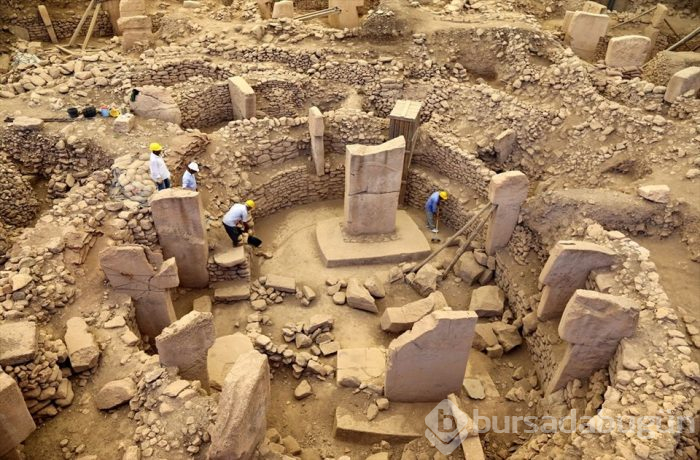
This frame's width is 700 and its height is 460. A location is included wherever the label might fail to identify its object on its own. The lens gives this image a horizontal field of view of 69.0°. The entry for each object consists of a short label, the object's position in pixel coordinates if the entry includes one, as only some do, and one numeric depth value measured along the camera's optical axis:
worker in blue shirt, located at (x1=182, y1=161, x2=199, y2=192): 8.16
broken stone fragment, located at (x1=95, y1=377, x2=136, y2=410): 5.46
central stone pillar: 8.60
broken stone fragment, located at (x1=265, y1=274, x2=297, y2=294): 8.53
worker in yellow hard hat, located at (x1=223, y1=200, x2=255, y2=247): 8.35
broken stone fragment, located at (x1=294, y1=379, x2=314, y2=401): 6.97
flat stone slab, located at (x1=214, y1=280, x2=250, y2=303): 8.29
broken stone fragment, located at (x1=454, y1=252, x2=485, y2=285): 8.98
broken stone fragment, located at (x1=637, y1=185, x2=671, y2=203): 7.77
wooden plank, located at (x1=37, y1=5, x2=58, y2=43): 14.18
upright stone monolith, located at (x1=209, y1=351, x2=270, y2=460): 4.54
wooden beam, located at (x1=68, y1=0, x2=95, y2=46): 13.77
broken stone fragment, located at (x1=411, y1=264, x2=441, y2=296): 8.78
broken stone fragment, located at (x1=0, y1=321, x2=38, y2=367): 5.28
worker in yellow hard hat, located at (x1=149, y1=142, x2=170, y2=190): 7.94
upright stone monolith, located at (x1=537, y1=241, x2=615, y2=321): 6.88
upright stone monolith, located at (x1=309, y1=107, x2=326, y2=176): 9.84
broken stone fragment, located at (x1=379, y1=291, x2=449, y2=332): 7.80
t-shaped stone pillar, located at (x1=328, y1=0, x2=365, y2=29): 12.63
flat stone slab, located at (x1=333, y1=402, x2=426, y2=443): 6.36
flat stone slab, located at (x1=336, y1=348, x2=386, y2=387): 6.93
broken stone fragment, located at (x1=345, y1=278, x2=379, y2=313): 8.33
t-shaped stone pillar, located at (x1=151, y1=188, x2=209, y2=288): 7.37
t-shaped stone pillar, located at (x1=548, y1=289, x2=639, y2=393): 5.79
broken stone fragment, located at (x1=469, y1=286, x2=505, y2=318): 8.48
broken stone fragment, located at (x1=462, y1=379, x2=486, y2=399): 7.00
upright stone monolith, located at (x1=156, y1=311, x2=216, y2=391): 5.46
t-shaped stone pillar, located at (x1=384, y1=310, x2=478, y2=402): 5.98
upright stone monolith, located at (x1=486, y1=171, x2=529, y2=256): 8.21
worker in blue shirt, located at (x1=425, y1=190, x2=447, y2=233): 9.68
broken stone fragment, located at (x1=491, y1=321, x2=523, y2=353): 7.91
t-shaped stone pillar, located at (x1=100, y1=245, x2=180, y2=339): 6.32
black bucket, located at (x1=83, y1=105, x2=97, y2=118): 9.80
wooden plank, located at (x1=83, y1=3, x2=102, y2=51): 13.77
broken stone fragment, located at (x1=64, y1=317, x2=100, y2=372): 5.71
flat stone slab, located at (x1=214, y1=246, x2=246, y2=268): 8.30
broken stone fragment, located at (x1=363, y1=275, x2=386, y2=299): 8.61
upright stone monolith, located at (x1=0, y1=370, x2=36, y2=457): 4.41
